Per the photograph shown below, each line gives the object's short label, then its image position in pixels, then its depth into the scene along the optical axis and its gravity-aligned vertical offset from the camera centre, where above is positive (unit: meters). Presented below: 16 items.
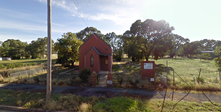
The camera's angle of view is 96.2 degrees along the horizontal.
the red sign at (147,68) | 11.07 -1.22
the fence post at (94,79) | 9.90 -2.13
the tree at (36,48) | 58.88 +6.29
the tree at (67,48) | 21.15 +2.13
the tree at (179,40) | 70.19 +11.93
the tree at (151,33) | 24.22 +6.18
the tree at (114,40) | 57.74 +10.25
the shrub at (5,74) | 13.92 -2.14
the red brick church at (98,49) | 18.61 +1.61
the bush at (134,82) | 9.30 -2.35
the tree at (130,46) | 24.14 +2.79
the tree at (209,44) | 78.82 +10.04
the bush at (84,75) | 10.20 -1.77
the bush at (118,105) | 5.14 -2.64
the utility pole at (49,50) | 5.79 +0.48
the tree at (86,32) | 44.68 +11.80
